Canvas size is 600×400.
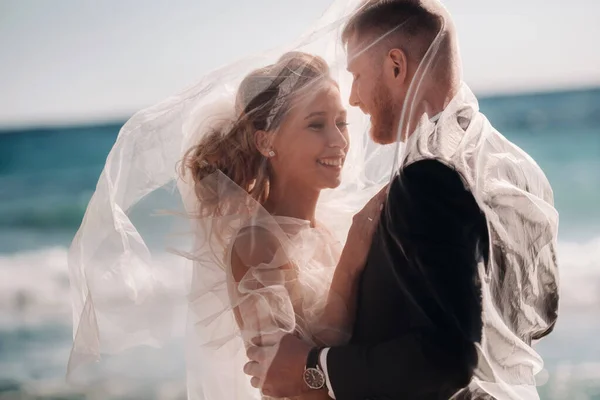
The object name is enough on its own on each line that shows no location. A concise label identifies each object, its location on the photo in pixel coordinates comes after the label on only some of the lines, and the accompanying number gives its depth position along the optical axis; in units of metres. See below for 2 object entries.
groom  1.91
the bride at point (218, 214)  2.30
